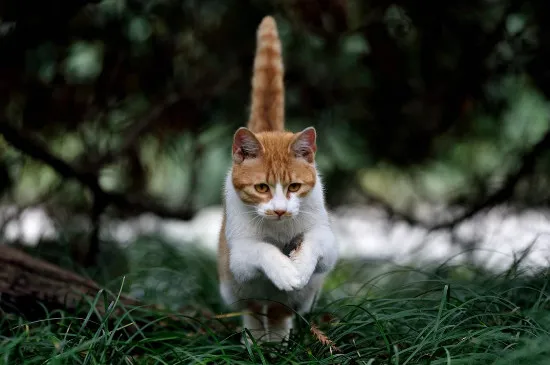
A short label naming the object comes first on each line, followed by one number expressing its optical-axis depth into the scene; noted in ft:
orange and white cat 9.46
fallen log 10.90
